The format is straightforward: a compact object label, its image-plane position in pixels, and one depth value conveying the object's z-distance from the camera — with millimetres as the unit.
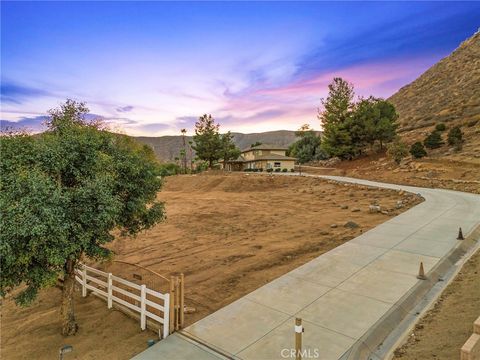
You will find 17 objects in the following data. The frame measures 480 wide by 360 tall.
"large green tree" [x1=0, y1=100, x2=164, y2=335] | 5902
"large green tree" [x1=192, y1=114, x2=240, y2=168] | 54562
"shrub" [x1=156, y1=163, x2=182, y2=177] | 64225
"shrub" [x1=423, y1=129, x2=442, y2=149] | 40938
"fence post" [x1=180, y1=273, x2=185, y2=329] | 7574
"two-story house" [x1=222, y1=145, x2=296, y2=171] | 58062
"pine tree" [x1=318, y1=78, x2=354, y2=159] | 48875
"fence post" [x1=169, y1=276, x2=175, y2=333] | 7527
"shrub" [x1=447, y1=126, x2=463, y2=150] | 38469
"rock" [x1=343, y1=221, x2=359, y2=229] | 15966
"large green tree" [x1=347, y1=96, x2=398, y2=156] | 47062
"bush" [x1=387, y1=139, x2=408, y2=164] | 38562
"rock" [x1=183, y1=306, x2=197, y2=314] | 8461
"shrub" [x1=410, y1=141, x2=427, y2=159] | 38188
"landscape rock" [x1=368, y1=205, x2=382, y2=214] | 19109
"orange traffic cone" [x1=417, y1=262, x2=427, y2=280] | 9500
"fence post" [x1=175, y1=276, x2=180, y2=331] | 7652
